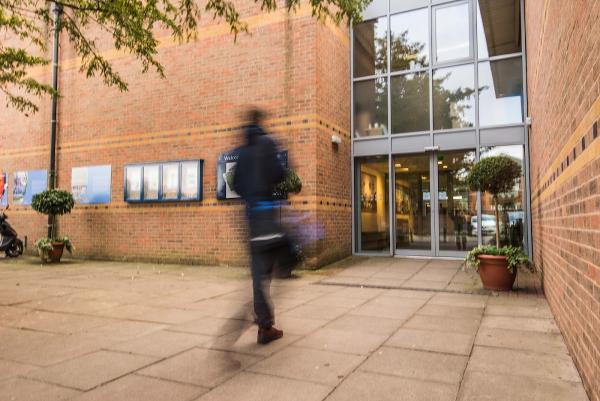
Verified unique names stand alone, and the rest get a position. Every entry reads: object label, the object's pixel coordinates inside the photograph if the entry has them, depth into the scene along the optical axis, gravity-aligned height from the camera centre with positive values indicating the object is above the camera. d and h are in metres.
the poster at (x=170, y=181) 10.77 +1.00
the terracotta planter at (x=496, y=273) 6.52 -0.78
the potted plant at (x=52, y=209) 10.81 +0.33
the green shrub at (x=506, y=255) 6.37 -0.52
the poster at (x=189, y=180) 10.55 +1.01
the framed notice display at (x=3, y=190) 13.57 +1.01
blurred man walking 3.72 +0.22
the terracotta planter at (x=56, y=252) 10.89 -0.74
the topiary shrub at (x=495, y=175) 6.90 +0.73
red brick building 9.81 +2.33
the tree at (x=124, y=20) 5.71 +2.97
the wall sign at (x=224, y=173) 10.10 +1.11
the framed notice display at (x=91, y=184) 11.84 +1.05
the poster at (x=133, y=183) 11.27 +1.00
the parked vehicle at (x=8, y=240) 11.86 -0.49
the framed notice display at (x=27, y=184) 12.80 +1.12
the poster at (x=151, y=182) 11.02 +1.01
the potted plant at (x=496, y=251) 6.49 -0.45
